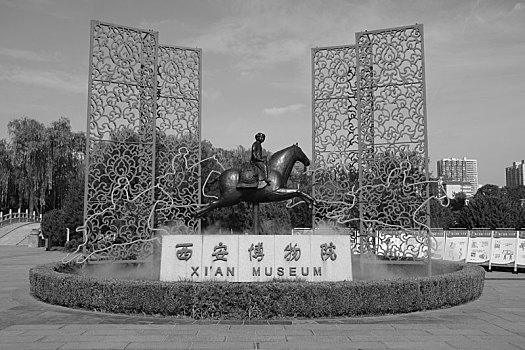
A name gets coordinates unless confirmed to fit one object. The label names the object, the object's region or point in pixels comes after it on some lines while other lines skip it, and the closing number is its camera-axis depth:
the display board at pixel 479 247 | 15.73
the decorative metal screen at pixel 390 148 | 10.33
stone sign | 8.10
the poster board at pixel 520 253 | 14.80
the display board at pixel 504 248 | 15.03
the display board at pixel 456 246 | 16.28
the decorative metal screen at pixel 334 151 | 10.93
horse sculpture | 9.48
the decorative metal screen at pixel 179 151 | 10.92
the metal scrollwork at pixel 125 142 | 10.26
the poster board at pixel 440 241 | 16.02
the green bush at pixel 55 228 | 26.36
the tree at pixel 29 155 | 35.66
